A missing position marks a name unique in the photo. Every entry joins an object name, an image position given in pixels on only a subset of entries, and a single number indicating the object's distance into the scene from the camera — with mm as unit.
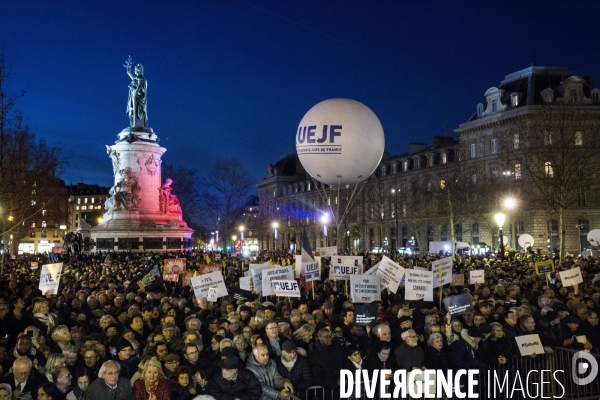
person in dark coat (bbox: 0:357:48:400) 7789
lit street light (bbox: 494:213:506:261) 37812
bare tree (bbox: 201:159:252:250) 65875
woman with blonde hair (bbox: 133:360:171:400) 7609
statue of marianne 57531
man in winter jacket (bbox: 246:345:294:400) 8242
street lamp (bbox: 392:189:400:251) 80556
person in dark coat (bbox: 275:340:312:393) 8727
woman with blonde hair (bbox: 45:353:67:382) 8312
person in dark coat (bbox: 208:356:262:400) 7879
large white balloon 21406
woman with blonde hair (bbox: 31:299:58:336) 11359
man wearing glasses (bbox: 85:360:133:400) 7535
